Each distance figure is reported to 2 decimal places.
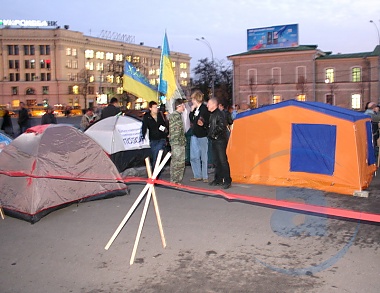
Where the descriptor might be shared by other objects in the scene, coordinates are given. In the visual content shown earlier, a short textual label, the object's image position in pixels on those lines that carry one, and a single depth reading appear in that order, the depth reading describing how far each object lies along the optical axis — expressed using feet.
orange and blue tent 28.43
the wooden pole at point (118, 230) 17.48
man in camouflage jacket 31.35
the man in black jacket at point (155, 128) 32.58
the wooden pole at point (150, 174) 17.80
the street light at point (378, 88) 172.41
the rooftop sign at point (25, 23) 299.17
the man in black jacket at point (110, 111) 41.09
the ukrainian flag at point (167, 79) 38.60
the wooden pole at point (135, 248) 16.99
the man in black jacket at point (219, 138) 30.66
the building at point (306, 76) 184.55
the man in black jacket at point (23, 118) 53.36
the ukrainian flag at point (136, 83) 37.67
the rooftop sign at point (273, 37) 200.85
